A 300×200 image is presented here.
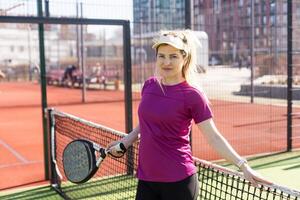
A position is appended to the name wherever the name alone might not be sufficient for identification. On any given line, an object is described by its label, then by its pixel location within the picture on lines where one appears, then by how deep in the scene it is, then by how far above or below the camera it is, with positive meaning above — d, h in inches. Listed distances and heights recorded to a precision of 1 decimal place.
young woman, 121.4 -16.2
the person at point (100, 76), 1162.5 -41.1
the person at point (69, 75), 1284.1 -42.8
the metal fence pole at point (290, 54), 368.2 +0.9
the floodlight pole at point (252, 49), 651.5 +8.7
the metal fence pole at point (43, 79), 289.1 -11.6
